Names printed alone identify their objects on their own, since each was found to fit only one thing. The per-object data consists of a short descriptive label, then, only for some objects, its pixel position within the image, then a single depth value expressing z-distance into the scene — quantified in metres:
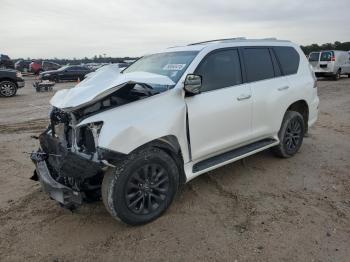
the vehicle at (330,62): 20.36
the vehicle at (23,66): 38.85
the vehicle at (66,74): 25.33
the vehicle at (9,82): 15.93
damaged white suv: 3.46
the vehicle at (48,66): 35.19
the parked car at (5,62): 27.60
